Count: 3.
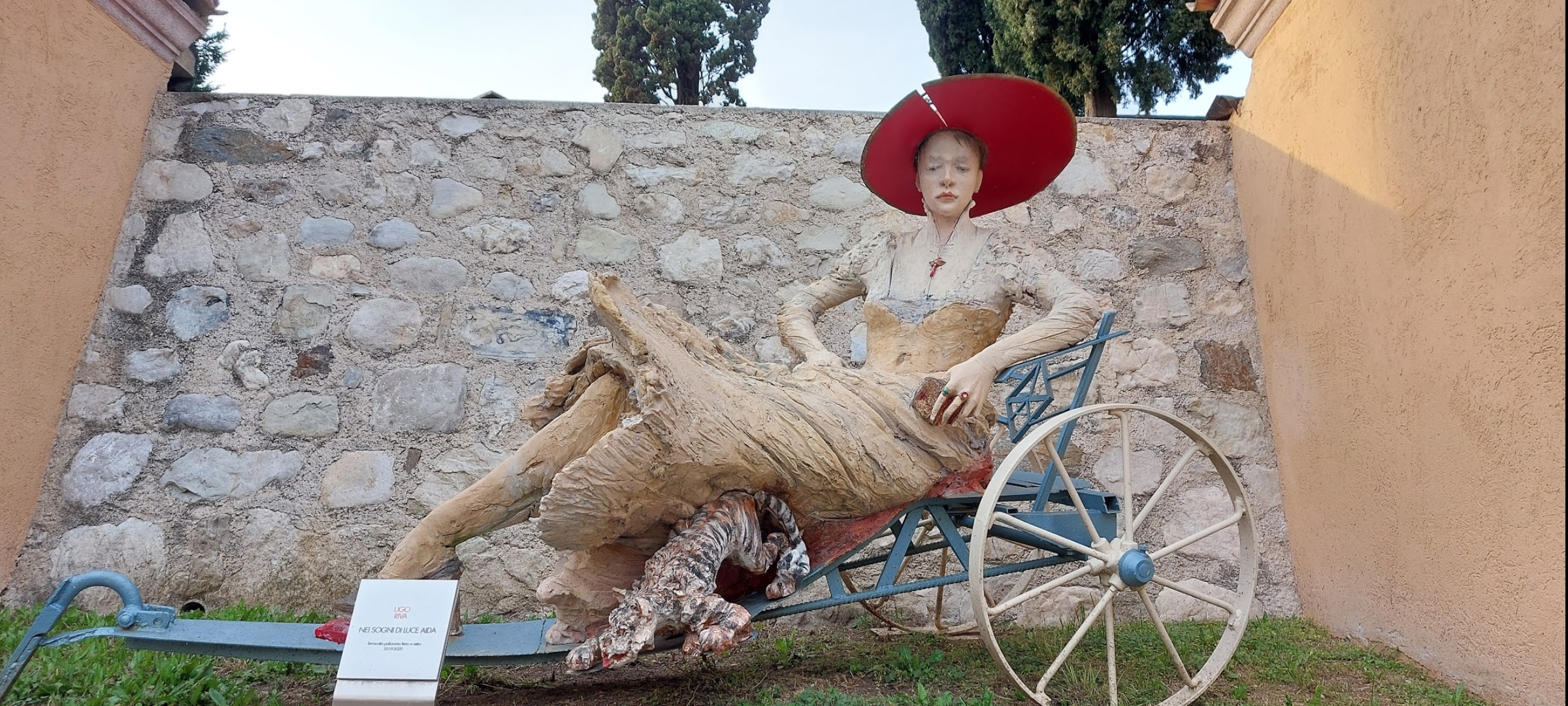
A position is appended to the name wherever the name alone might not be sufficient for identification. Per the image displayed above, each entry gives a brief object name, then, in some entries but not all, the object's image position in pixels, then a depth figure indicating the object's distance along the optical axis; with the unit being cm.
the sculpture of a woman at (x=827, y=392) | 167
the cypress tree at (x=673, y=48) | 677
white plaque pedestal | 150
